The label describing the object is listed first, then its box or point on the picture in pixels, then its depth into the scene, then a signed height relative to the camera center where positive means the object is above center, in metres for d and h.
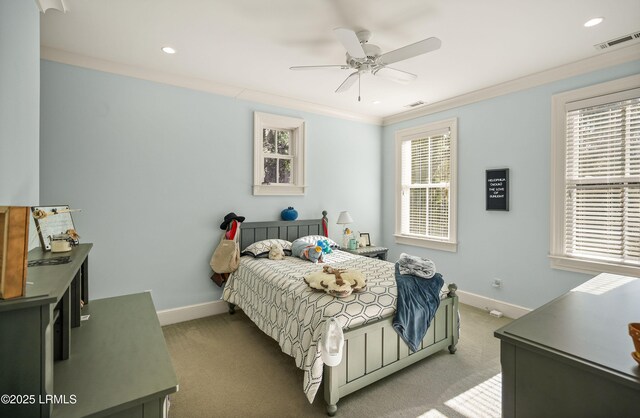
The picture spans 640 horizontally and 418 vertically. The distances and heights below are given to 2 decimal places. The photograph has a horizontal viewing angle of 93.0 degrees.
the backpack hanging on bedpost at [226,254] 3.47 -0.55
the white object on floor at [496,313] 3.60 -1.27
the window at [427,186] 4.23 +0.32
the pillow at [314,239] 3.83 -0.42
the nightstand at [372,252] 4.32 -0.65
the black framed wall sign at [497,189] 3.62 +0.23
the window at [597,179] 2.80 +0.28
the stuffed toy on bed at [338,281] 2.24 -0.58
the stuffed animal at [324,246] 3.81 -0.50
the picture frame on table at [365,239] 4.70 -0.51
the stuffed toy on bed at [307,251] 3.46 -0.52
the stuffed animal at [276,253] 3.52 -0.54
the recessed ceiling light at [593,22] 2.30 +1.43
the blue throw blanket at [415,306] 2.31 -0.78
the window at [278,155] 3.92 +0.70
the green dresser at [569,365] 0.87 -0.49
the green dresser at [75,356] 0.84 -0.68
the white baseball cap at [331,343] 1.90 -0.87
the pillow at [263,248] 3.58 -0.50
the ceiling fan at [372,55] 2.11 +1.19
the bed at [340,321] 2.03 -0.90
